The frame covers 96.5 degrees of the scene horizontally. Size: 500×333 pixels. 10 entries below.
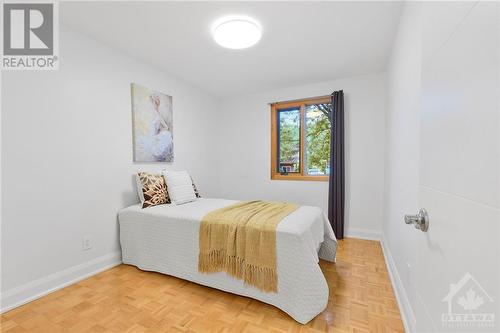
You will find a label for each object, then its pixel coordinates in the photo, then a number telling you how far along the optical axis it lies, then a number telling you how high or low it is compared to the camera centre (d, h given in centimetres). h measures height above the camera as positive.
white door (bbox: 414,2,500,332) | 37 -1
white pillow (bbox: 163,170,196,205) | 261 -27
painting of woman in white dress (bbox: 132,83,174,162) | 268 +52
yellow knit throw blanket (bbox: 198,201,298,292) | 168 -65
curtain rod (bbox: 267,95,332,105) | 364 +108
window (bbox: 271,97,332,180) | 357 +44
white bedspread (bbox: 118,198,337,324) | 156 -74
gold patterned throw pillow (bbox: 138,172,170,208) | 246 -27
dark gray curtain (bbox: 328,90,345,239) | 323 -3
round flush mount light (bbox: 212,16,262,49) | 197 +122
